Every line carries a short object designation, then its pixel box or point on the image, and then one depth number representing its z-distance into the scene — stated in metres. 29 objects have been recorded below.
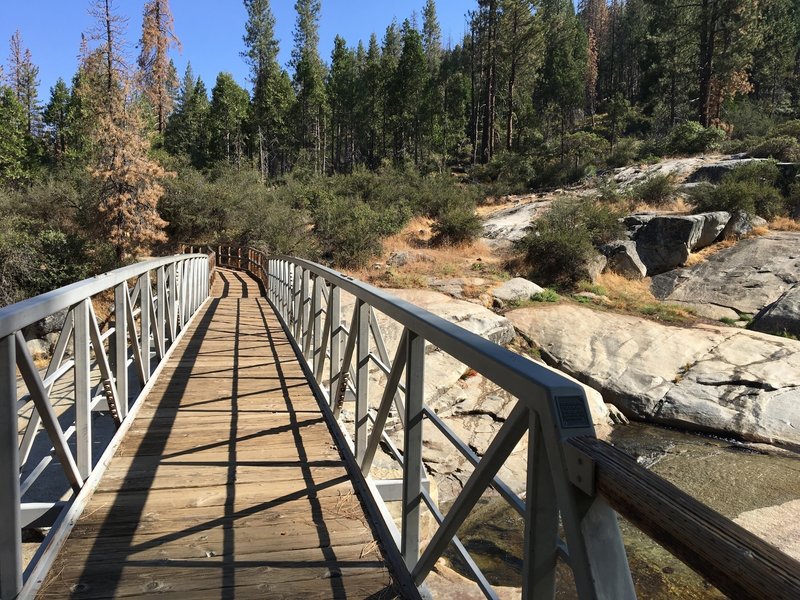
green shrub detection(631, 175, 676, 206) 20.67
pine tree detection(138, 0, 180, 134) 32.91
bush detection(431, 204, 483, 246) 19.56
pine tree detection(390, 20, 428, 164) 46.45
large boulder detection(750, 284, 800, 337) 11.84
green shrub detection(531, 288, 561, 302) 13.75
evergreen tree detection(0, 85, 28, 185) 28.84
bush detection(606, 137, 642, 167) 31.16
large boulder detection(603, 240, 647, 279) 16.41
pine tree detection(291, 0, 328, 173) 50.19
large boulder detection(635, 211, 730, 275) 16.55
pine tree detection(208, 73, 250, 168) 50.28
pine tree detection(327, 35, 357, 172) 51.72
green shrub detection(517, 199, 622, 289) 15.55
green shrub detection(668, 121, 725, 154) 28.33
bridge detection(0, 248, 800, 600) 1.02
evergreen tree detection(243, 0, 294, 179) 50.78
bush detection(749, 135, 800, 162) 21.44
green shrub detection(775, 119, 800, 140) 24.14
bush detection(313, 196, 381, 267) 17.70
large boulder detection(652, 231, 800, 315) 14.02
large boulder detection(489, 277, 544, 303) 13.66
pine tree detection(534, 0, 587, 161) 48.72
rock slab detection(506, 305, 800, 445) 8.81
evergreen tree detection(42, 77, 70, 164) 49.31
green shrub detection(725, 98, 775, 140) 30.23
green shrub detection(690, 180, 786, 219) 17.78
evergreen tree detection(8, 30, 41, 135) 46.41
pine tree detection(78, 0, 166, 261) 21.47
